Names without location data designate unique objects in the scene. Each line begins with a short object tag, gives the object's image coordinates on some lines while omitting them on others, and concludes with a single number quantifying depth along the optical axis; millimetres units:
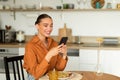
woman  2150
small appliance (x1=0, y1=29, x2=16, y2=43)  4586
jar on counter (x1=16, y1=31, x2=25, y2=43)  4629
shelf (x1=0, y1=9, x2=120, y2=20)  4530
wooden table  2266
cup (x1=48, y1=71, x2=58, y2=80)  2033
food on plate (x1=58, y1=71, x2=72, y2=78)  2184
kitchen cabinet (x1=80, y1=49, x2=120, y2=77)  3998
